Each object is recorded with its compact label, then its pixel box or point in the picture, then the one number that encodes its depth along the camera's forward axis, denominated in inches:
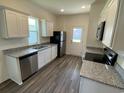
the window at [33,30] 133.1
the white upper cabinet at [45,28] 152.2
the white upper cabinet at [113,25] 41.9
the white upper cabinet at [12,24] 80.3
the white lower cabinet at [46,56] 122.4
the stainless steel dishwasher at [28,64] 89.7
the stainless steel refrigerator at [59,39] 179.9
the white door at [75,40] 203.3
